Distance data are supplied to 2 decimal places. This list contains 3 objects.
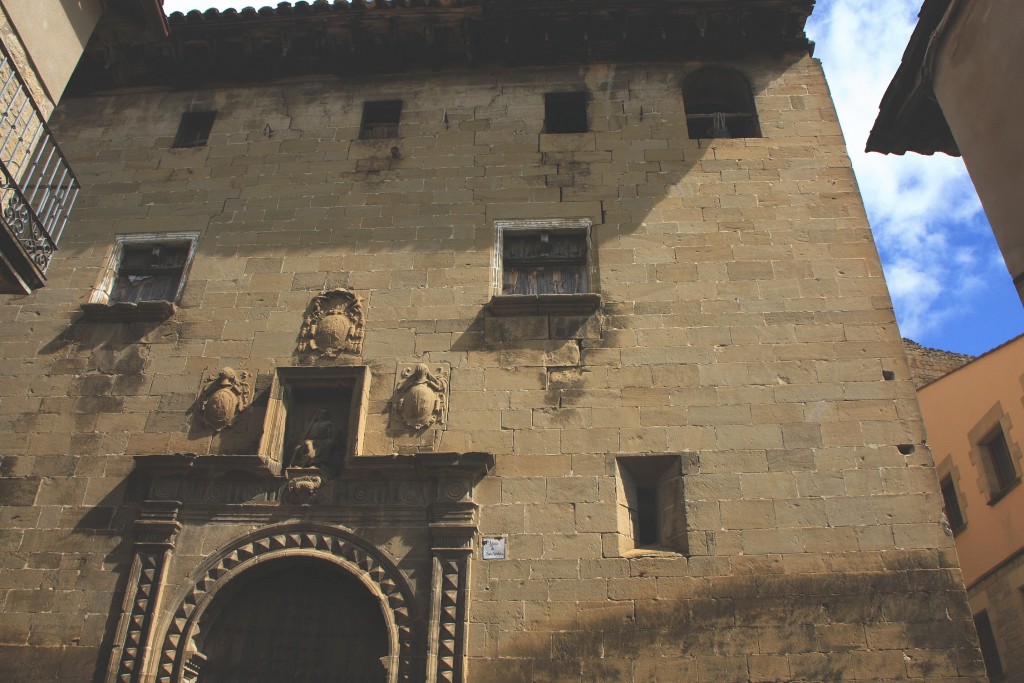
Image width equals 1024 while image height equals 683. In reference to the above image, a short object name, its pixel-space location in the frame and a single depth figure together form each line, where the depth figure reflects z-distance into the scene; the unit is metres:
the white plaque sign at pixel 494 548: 7.46
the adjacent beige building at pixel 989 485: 12.33
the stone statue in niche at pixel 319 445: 8.05
